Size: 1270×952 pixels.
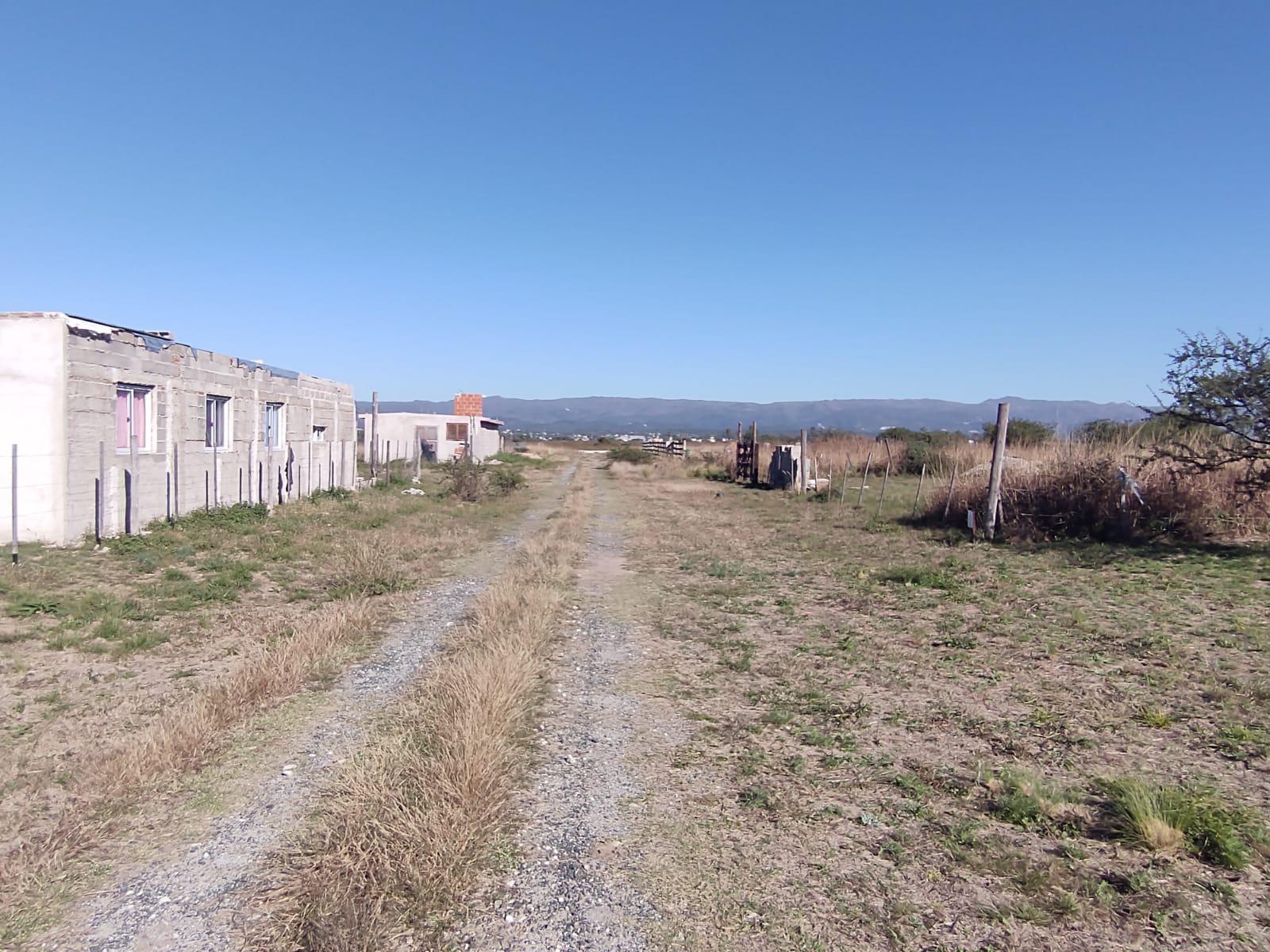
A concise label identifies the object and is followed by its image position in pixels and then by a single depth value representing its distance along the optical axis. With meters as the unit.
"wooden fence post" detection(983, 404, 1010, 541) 14.76
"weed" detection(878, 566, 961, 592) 10.73
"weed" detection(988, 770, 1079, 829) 4.27
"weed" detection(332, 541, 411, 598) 10.48
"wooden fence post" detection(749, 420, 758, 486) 33.06
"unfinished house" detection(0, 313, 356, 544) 11.80
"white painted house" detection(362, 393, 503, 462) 43.94
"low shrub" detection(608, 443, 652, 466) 50.17
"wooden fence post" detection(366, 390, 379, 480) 27.64
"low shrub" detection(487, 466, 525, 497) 26.75
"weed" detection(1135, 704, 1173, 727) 5.60
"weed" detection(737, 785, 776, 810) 4.58
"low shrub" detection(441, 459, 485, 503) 24.34
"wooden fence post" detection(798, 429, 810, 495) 27.50
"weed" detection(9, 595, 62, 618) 8.41
